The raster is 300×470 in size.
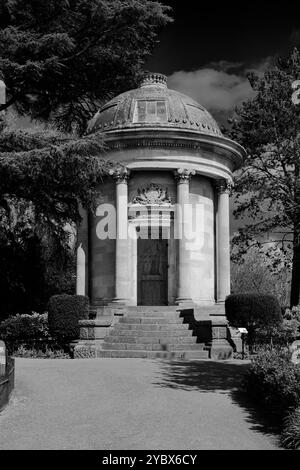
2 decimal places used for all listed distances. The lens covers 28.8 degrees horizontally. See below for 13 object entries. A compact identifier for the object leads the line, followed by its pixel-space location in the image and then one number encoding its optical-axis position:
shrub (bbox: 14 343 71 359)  17.66
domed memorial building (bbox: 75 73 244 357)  22.05
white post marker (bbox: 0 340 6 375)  9.77
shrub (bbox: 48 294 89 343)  19.08
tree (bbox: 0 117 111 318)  14.75
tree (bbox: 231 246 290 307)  55.52
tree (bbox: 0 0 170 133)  17.92
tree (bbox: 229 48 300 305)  26.66
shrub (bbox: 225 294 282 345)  18.83
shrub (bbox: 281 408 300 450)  6.85
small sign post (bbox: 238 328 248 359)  15.82
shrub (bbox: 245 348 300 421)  8.34
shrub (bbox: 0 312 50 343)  20.39
